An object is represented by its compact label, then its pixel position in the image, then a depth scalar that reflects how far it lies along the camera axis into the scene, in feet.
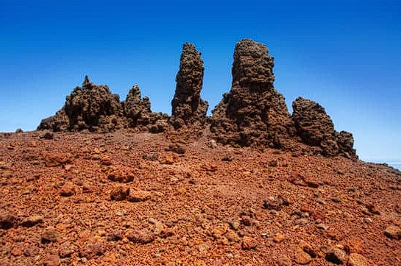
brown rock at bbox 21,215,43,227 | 19.29
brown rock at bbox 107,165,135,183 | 26.94
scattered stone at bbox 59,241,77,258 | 16.91
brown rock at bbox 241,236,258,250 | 19.63
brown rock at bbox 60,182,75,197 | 23.24
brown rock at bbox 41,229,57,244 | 17.93
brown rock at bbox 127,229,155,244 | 18.81
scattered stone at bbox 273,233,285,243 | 20.90
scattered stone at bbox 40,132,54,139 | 41.16
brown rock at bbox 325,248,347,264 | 19.97
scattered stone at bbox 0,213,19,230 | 18.81
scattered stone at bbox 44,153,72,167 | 29.43
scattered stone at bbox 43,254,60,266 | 16.21
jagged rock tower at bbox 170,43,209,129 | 47.50
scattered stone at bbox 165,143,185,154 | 38.32
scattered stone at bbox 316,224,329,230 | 23.50
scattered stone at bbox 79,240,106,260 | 17.12
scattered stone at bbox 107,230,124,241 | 18.71
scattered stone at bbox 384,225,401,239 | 24.72
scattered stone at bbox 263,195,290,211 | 25.35
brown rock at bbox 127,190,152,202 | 23.67
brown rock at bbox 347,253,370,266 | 19.83
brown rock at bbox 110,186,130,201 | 23.57
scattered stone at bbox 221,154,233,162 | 36.96
